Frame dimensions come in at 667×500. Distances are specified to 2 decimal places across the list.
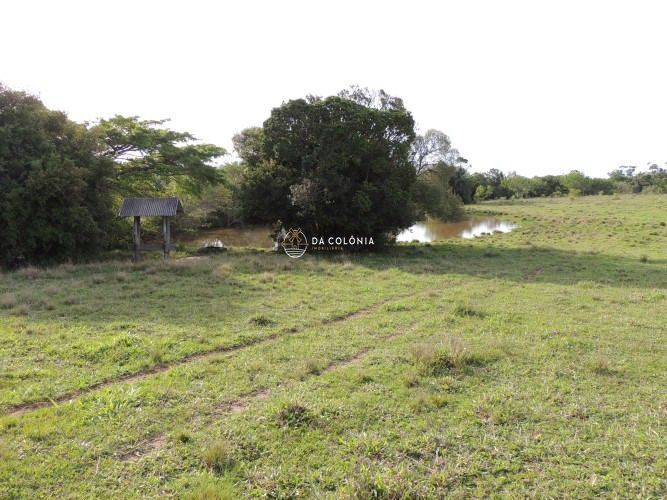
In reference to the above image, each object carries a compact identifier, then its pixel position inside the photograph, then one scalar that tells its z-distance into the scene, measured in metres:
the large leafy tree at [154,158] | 23.89
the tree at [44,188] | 16.94
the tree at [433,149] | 29.77
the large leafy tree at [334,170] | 20.73
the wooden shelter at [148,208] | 19.03
